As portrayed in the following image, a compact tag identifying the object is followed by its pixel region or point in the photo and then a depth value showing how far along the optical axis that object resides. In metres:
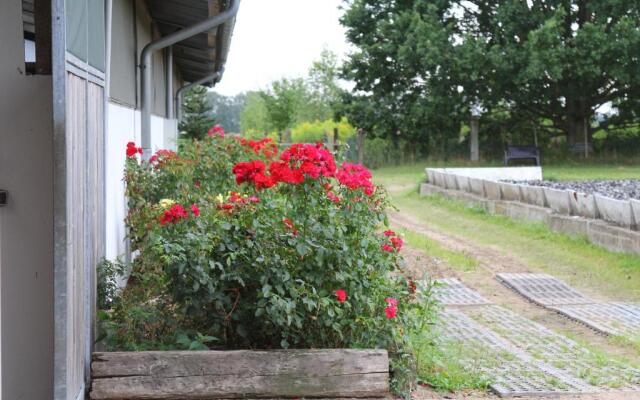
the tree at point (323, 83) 66.06
